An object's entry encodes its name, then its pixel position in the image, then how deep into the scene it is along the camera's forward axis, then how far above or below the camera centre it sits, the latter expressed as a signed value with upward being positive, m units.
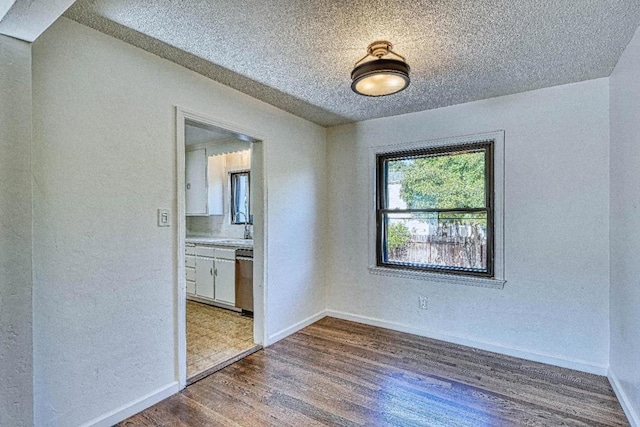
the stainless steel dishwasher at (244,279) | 3.96 -0.79
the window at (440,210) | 3.13 +0.02
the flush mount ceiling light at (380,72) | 2.06 +0.87
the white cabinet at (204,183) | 4.99 +0.45
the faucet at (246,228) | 4.81 -0.22
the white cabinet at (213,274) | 4.13 -0.79
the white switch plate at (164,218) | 2.24 -0.03
